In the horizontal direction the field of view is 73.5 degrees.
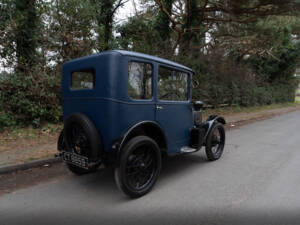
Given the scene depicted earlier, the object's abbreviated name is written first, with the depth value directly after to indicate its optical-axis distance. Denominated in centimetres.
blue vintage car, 268
